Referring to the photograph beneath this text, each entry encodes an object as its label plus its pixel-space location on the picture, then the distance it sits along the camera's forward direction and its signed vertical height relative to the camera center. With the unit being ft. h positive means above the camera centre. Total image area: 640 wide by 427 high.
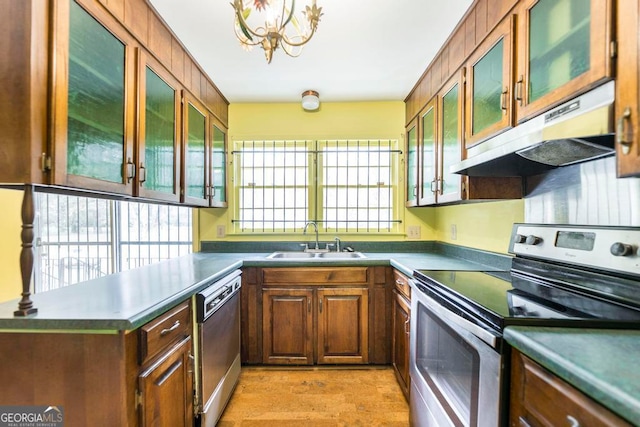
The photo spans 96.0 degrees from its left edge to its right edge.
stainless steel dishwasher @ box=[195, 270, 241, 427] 4.77 -2.59
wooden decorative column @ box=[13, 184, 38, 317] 3.07 -0.40
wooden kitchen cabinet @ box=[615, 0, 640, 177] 2.45 +1.08
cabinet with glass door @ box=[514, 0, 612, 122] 2.80 +1.83
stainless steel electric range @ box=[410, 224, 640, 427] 2.78 -1.03
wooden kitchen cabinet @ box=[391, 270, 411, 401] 5.89 -2.59
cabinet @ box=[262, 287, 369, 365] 7.11 -2.84
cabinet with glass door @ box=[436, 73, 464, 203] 5.44 +1.52
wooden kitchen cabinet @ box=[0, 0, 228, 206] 2.98 +1.46
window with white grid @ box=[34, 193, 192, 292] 10.08 -1.01
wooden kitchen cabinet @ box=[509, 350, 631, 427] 1.86 -1.39
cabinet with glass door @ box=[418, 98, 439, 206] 6.52 +1.36
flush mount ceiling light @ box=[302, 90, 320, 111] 8.13 +3.21
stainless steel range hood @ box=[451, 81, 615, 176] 2.71 +0.78
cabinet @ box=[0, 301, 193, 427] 3.12 -1.79
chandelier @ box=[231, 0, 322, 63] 3.67 +2.53
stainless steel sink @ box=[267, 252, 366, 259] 8.52 -1.31
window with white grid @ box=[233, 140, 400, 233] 9.10 +0.81
